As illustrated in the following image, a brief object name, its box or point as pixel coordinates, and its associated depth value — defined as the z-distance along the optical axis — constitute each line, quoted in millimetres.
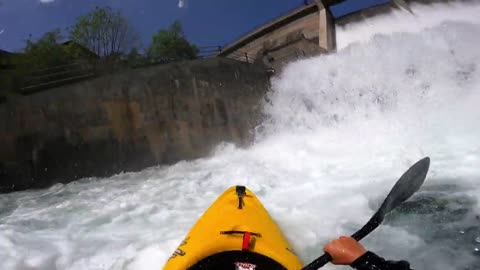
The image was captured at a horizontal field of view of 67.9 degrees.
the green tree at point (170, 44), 26156
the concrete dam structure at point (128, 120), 7414
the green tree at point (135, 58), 19922
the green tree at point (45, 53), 15070
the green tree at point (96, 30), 18891
